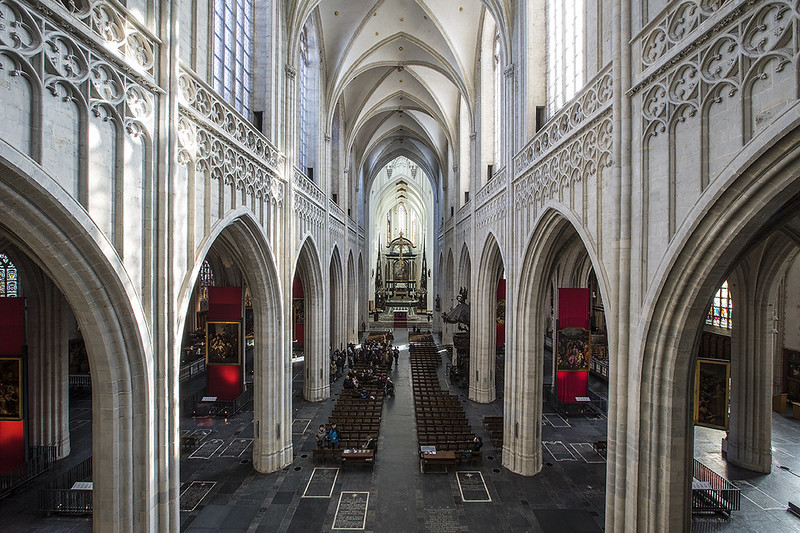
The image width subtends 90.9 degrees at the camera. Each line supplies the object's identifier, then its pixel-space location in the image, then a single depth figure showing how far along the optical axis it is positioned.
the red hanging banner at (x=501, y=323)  19.02
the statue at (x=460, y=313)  20.16
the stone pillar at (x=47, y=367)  11.16
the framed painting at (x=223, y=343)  13.29
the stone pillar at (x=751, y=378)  10.77
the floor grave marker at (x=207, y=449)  11.66
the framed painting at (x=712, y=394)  8.09
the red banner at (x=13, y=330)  9.36
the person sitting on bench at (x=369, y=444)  11.61
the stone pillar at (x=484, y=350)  17.31
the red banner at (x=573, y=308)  13.02
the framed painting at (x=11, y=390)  9.46
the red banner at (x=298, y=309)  21.22
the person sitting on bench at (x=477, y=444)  11.47
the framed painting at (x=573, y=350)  13.05
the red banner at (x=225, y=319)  13.23
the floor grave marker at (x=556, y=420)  14.41
